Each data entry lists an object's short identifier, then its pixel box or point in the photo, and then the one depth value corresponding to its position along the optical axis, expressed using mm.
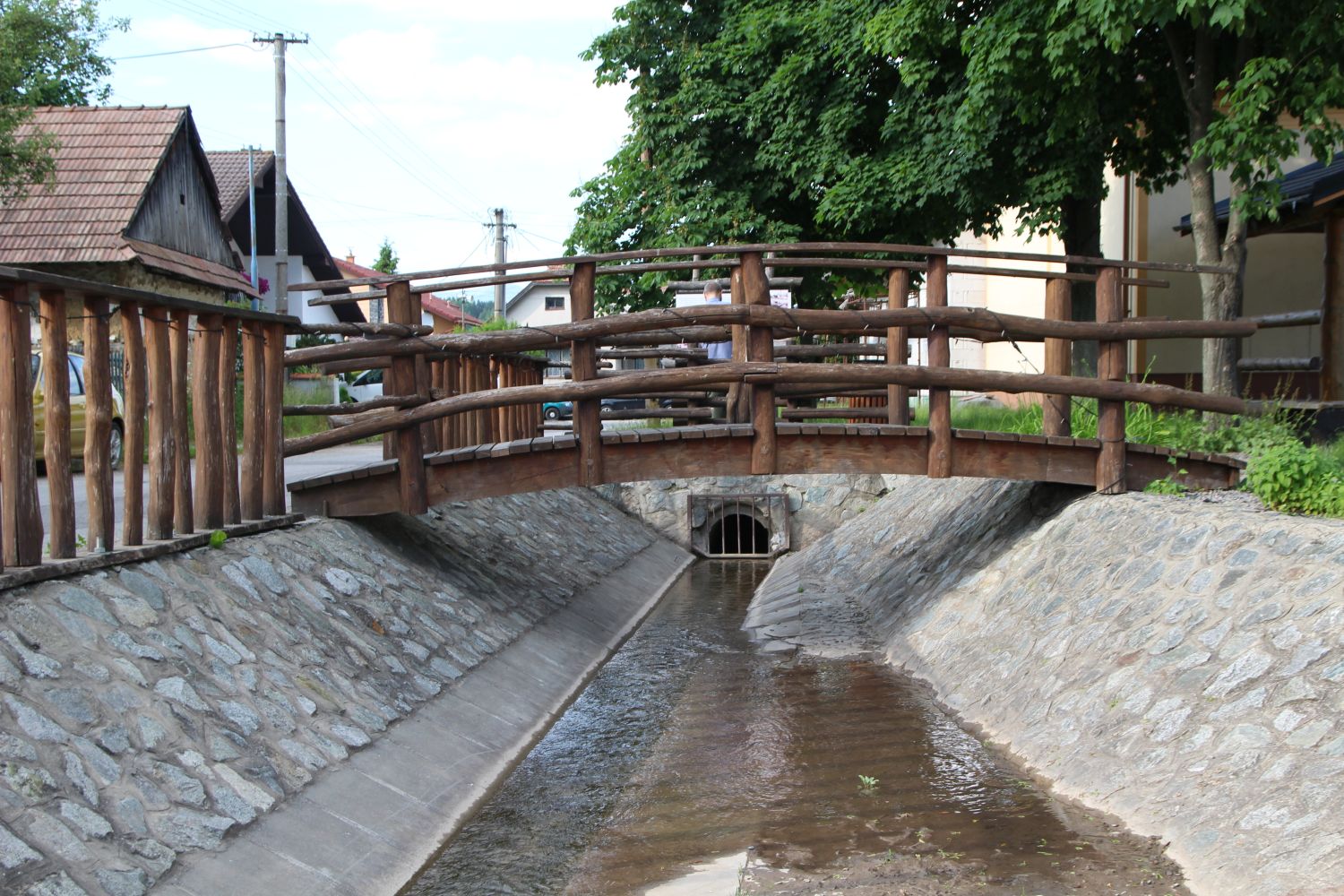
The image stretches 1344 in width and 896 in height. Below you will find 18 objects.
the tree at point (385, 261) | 60656
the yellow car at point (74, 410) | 12547
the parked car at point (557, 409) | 40800
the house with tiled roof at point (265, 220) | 38500
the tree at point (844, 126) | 13562
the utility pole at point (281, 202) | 29500
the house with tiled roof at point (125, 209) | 23094
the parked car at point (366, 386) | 35062
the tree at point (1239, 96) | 9984
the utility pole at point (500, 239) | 52500
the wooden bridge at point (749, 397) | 9555
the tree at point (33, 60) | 20047
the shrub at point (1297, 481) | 7840
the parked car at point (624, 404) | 42288
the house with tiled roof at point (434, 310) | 61281
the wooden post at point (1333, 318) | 13180
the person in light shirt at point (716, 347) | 12031
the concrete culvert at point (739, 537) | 20766
